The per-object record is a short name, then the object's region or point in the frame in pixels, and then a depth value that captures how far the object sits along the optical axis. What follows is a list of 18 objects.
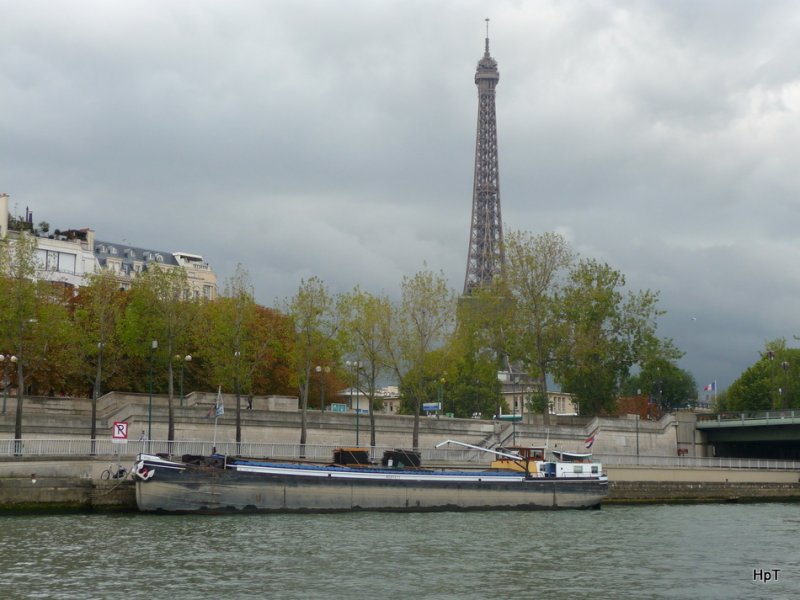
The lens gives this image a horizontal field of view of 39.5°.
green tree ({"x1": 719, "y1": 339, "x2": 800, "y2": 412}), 128.25
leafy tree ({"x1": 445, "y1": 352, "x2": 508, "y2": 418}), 138.75
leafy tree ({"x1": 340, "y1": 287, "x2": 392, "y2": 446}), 76.88
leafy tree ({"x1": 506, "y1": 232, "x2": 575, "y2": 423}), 92.50
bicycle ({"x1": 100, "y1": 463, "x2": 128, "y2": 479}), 54.44
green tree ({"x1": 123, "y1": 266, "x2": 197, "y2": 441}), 70.88
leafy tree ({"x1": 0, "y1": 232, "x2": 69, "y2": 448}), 61.31
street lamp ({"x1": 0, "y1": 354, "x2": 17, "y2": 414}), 65.59
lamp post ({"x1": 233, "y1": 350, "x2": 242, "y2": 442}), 67.94
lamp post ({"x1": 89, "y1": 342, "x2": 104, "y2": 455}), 59.53
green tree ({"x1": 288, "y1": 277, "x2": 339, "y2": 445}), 74.75
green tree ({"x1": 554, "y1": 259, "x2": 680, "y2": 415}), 93.25
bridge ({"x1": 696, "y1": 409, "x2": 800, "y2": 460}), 90.32
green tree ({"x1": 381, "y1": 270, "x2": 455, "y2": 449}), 78.56
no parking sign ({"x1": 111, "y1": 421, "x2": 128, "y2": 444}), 53.41
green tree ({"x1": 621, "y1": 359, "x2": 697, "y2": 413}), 160.40
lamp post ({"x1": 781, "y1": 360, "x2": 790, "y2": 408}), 120.26
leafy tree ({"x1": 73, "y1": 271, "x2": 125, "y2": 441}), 66.19
